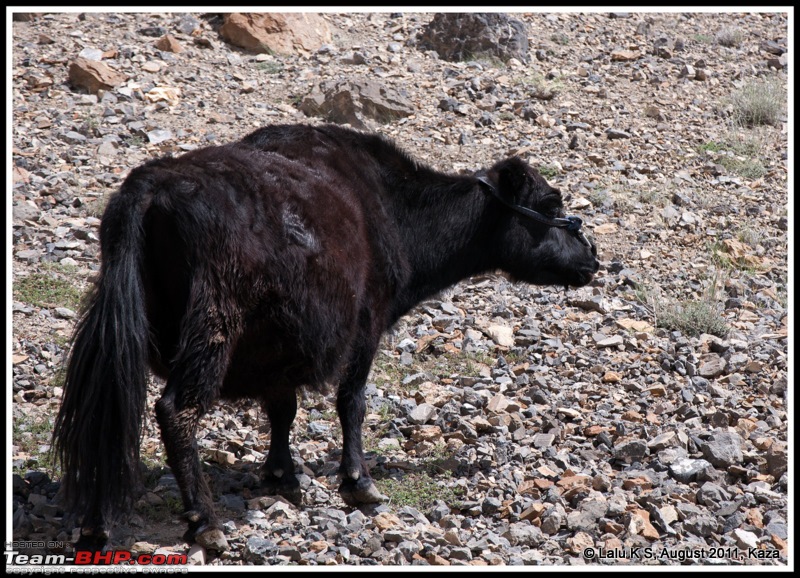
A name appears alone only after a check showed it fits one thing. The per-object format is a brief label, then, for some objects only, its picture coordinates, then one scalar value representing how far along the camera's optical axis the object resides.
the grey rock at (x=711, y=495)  10.69
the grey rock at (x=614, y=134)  21.67
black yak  8.45
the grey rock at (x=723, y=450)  11.52
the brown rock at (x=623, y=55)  25.66
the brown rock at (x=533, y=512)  10.34
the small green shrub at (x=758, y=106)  23.44
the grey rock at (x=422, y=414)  12.74
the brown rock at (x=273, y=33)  23.75
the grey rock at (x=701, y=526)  10.11
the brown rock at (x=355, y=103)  20.75
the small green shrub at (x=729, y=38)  27.62
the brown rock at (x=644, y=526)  9.96
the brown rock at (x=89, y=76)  20.86
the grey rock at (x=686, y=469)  11.24
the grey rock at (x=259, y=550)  9.11
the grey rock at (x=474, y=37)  24.67
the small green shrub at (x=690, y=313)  15.23
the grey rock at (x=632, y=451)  11.81
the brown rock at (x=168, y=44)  23.08
